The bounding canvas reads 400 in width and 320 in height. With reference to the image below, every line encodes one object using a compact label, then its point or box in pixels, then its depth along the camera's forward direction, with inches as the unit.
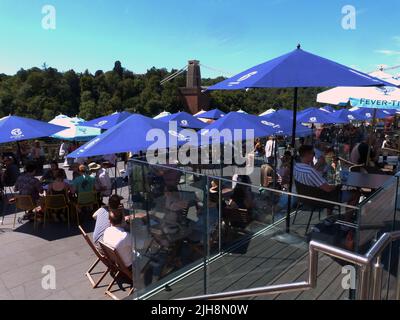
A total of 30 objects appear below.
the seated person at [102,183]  298.8
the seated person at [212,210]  141.5
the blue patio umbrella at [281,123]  380.2
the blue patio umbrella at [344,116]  620.4
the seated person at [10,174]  354.3
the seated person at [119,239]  169.5
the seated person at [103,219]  193.0
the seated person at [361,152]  273.7
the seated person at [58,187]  274.4
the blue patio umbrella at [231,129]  320.8
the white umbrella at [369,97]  226.4
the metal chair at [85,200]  273.7
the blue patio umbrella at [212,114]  649.5
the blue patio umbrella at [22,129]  300.4
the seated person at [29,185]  282.1
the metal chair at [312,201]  105.0
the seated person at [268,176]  291.3
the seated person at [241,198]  134.0
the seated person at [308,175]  169.6
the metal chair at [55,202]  266.2
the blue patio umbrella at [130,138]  219.5
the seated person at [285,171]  310.5
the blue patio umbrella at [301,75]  139.9
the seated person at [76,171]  343.3
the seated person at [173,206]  160.1
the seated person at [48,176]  343.0
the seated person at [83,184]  278.5
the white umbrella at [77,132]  430.0
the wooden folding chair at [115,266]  166.2
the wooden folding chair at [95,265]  175.0
